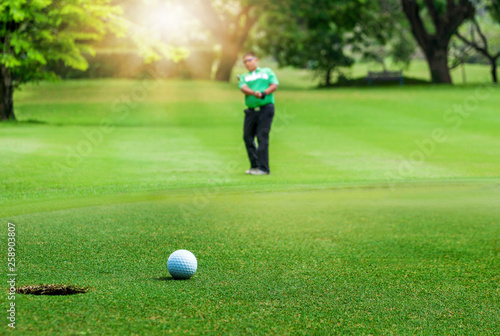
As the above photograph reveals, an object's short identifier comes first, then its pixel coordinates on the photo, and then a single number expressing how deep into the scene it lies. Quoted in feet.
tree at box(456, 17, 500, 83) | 152.78
